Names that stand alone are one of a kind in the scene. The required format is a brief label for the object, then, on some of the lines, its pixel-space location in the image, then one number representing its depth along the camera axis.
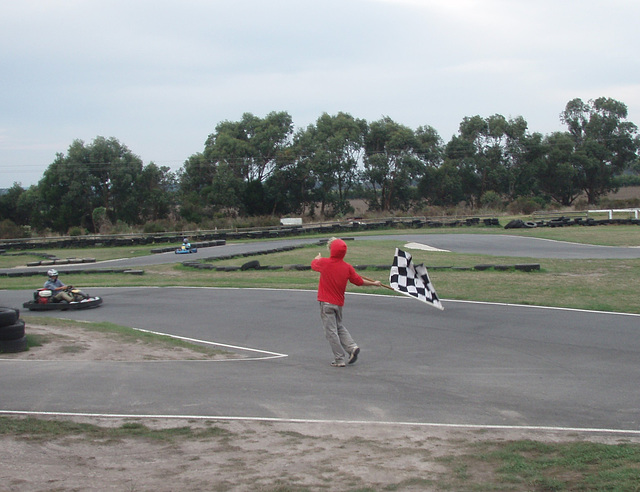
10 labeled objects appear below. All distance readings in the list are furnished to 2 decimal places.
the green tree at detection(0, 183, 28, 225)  63.66
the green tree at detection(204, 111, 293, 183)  62.66
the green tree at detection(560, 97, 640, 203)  74.81
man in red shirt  8.23
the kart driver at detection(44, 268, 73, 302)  14.96
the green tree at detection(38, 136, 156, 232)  57.59
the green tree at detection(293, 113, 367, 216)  64.88
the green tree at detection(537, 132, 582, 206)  72.81
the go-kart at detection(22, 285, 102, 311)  14.85
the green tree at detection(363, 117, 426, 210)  67.19
